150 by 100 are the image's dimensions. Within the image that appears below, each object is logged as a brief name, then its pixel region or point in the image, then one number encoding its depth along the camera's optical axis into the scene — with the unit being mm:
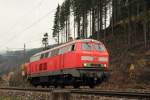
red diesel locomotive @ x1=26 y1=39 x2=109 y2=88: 24609
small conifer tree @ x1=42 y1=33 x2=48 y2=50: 118250
